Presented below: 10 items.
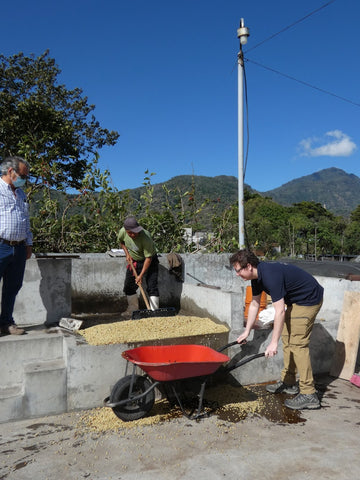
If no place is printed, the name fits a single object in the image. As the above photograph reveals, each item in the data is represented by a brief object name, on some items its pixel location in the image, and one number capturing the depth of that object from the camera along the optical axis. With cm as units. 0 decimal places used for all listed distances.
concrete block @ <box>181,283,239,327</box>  415
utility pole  766
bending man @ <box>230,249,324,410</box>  330
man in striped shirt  346
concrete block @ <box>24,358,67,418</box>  318
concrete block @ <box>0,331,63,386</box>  336
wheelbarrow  293
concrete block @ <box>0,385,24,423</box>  312
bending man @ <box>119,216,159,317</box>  488
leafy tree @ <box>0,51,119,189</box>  738
